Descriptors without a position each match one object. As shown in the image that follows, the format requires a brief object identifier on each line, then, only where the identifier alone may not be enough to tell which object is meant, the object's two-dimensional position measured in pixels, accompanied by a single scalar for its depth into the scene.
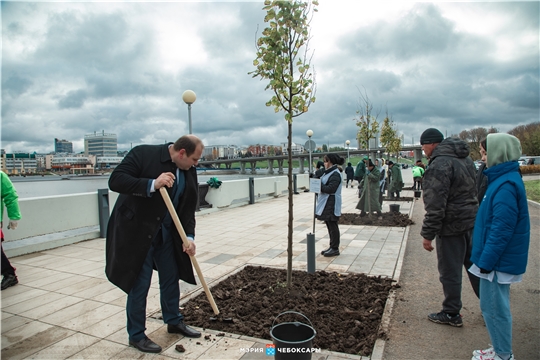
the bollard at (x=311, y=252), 4.92
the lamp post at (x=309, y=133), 24.25
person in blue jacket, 2.62
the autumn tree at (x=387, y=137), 17.65
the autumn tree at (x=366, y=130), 12.34
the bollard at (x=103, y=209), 8.34
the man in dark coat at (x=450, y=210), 3.46
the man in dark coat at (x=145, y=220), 2.97
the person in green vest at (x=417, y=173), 19.25
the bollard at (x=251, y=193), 15.64
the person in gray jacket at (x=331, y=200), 6.39
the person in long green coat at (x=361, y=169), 11.71
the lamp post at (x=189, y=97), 9.46
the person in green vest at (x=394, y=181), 15.88
